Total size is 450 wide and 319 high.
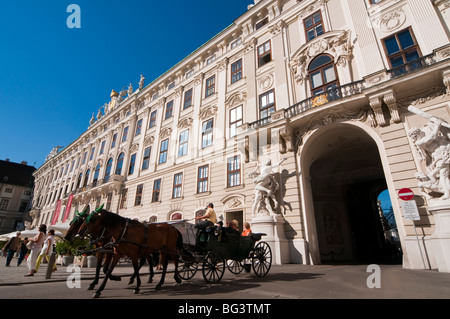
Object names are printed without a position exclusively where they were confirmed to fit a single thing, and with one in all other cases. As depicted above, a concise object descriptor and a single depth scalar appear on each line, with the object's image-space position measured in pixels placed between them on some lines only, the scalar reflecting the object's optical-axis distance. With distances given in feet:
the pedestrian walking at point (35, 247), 25.22
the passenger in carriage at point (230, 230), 19.86
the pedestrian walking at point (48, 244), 26.23
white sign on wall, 25.07
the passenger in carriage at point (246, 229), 27.02
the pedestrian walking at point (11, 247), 35.92
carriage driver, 18.79
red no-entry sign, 25.58
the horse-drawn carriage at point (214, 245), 18.20
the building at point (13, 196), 150.82
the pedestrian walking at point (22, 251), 37.92
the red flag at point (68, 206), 94.17
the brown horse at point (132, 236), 15.79
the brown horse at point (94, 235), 16.00
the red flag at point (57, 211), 105.29
